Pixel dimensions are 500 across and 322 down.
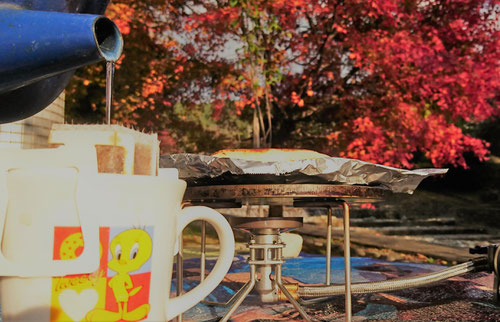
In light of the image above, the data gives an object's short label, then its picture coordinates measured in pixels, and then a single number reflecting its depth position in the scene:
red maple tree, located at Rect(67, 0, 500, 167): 2.14
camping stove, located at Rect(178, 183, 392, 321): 0.48
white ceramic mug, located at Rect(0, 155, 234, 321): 0.22
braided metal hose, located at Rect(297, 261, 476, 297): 0.80
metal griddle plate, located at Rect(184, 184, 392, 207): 0.48
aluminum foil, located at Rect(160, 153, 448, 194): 0.48
